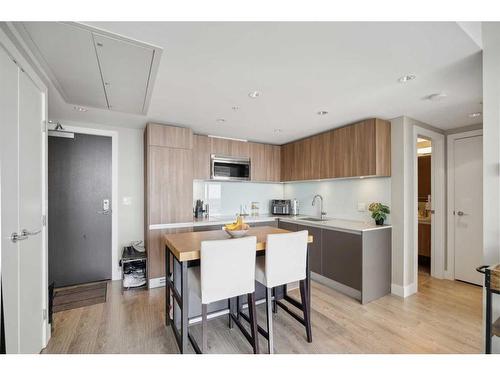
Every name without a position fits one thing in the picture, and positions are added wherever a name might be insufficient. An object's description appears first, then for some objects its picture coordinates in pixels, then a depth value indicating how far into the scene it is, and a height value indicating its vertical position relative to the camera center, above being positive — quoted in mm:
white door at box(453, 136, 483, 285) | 3018 -301
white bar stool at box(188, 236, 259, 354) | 1504 -604
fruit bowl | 1872 -373
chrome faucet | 3824 -340
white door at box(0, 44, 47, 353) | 1266 -127
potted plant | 2863 -324
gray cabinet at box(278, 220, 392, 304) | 2561 -910
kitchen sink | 3691 -528
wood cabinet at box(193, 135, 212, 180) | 3510 +488
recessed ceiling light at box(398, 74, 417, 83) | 1725 +857
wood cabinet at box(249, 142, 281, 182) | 4035 +471
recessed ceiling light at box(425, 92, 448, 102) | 2069 +853
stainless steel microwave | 3647 +332
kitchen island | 1562 -698
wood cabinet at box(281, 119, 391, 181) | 2742 +482
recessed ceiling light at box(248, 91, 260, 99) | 2066 +875
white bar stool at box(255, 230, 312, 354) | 1724 -634
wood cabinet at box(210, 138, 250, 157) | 3682 +677
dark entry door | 2949 -291
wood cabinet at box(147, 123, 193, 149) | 2973 +706
